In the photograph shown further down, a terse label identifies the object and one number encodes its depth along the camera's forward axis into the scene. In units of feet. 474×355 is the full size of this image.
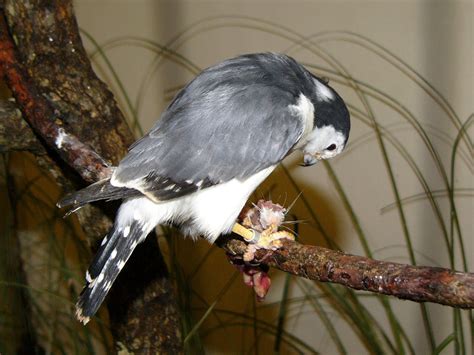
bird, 2.67
